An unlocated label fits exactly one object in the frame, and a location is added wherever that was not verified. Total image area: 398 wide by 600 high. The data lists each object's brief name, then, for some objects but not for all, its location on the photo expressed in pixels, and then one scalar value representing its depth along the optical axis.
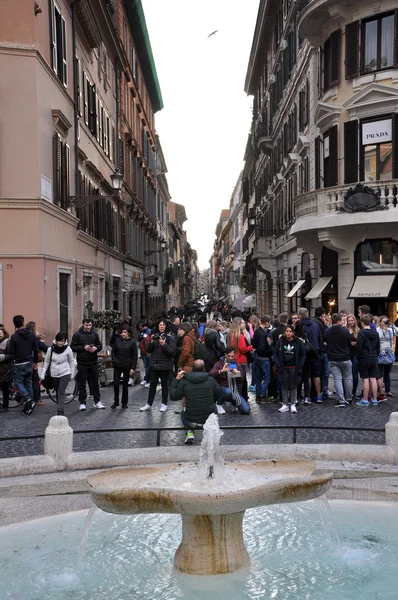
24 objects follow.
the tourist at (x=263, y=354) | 12.72
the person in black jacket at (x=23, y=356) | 11.89
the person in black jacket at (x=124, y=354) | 12.21
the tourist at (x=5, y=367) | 11.86
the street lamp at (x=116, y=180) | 21.09
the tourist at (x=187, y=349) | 11.70
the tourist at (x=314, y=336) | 12.17
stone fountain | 5.09
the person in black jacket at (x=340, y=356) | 11.87
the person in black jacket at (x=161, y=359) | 11.76
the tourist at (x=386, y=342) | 12.54
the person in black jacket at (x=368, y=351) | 11.75
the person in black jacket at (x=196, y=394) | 8.85
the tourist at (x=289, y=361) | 11.43
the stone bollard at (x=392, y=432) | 7.89
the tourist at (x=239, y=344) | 11.99
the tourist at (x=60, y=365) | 11.42
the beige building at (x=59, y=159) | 15.47
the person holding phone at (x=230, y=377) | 11.33
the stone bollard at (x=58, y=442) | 7.76
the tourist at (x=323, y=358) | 12.79
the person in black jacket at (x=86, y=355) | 11.99
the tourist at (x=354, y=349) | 12.52
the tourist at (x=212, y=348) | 11.78
